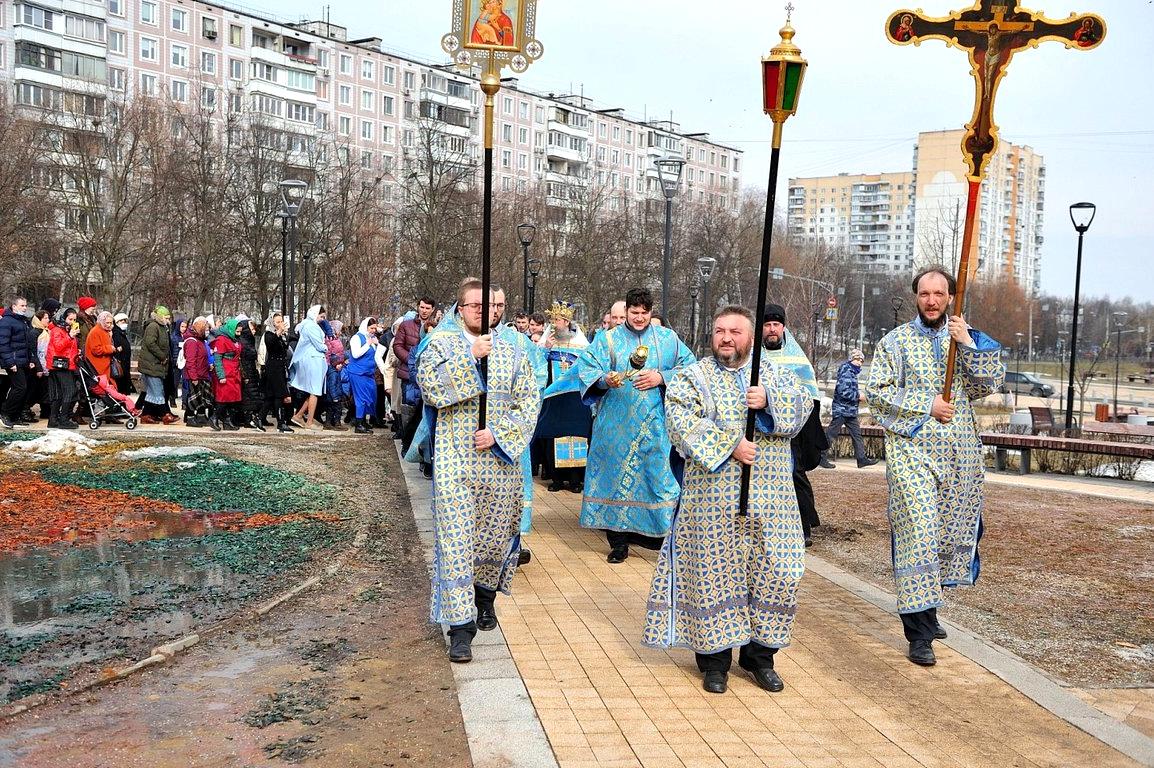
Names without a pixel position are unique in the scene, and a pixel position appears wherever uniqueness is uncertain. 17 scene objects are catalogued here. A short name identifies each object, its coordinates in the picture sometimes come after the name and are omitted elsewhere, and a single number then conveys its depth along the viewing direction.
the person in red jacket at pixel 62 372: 15.79
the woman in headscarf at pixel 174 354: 18.20
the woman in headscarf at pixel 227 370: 16.70
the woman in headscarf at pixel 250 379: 16.98
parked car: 47.11
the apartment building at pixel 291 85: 48.25
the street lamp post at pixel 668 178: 19.81
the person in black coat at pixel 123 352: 17.55
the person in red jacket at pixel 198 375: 17.00
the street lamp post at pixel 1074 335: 21.86
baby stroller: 16.28
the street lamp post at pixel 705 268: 29.34
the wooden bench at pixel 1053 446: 15.32
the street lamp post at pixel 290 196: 24.38
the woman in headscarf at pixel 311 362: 17.56
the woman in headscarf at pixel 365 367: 17.78
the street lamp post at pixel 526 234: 25.59
